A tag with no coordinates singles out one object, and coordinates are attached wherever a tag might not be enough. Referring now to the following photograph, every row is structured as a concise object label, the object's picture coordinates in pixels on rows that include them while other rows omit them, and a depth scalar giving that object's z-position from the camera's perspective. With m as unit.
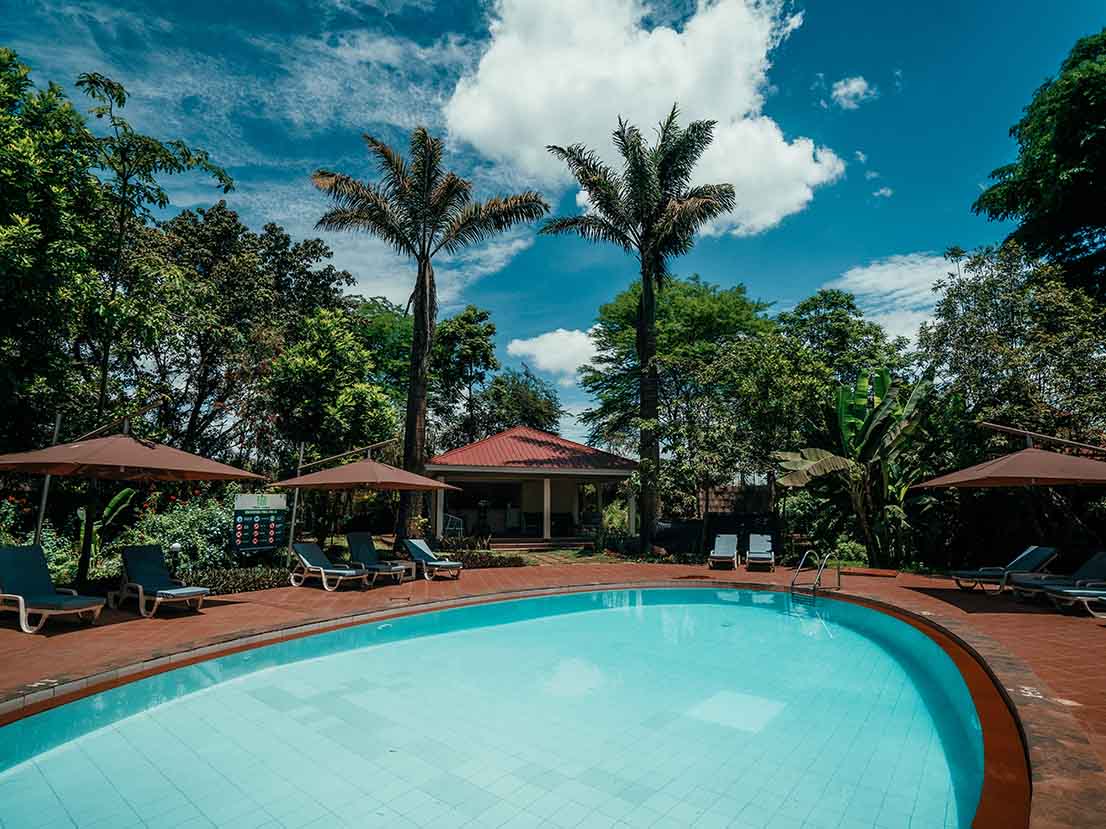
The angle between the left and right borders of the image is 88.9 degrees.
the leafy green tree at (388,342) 31.84
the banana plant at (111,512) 12.95
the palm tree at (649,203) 18.92
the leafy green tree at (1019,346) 13.09
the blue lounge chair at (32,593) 7.52
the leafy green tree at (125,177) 10.84
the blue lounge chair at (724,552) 15.86
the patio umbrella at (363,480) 12.20
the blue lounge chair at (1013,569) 10.77
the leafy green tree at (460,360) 33.03
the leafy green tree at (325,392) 16.38
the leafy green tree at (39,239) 10.68
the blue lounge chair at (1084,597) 8.71
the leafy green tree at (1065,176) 17.73
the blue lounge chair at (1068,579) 9.39
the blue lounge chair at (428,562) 13.95
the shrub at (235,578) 11.48
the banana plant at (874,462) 15.67
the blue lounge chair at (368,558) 12.71
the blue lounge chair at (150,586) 9.01
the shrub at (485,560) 16.44
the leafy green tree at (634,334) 28.14
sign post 12.81
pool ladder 11.94
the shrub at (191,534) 12.27
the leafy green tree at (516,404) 37.62
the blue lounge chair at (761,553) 15.99
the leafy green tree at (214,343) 18.59
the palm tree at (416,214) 16.64
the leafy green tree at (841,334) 26.62
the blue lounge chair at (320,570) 12.08
